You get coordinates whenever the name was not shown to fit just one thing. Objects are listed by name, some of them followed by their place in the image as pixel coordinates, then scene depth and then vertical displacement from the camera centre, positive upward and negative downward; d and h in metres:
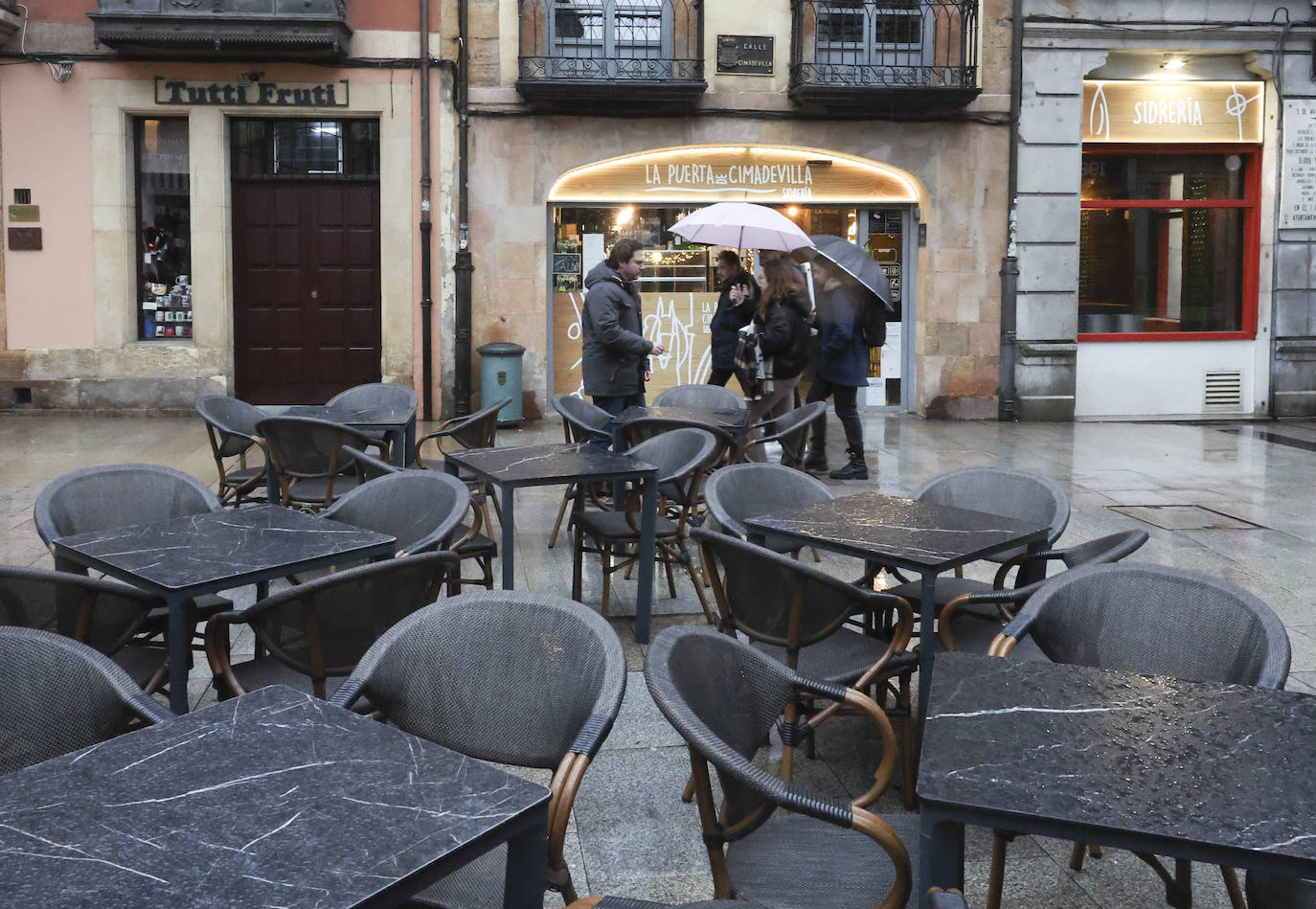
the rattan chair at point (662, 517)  6.02 -0.93
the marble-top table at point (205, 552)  3.62 -0.69
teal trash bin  13.67 -0.51
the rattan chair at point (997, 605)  4.06 -0.89
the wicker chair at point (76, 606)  3.52 -0.77
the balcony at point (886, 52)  14.30 +2.98
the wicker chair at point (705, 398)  8.66 -0.49
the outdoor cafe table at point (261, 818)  1.87 -0.77
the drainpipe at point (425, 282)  14.18 +0.43
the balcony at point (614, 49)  13.95 +2.95
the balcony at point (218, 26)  13.25 +2.96
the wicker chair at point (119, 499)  4.58 -0.63
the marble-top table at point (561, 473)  5.44 -0.62
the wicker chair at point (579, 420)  7.62 -0.58
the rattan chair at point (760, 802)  2.42 -0.90
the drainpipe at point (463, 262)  14.22 +0.64
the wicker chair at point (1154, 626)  3.24 -0.77
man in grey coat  8.73 -0.06
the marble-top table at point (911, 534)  3.96 -0.69
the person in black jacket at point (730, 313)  10.68 +0.08
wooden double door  14.60 +0.30
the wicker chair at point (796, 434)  7.47 -0.63
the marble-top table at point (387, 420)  7.52 -0.57
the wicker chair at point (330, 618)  3.43 -0.78
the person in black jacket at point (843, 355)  10.26 -0.25
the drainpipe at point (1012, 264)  14.75 +0.67
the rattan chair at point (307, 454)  6.77 -0.69
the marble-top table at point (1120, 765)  2.11 -0.78
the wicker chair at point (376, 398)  8.59 -0.49
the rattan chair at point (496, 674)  2.87 -0.77
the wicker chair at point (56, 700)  2.72 -0.78
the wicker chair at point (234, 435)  7.50 -0.65
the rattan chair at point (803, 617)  3.80 -0.87
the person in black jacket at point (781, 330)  10.04 -0.05
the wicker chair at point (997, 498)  4.82 -0.66
